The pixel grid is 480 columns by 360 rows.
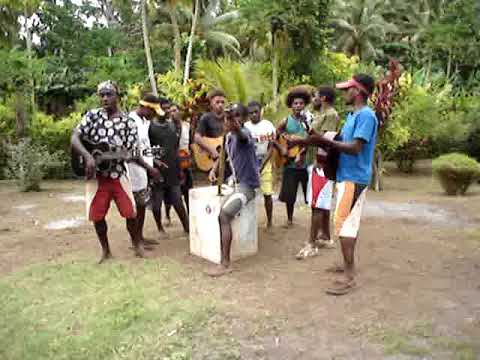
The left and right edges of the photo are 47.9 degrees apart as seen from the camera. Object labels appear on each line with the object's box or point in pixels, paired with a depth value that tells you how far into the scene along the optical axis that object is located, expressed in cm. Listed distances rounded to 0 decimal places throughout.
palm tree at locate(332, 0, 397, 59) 3290
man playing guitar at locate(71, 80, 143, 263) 504
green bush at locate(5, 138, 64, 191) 1082
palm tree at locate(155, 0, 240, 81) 2300
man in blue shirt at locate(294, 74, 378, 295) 417
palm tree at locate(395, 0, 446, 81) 3272
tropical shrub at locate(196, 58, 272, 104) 1107
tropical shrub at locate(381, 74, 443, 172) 1130
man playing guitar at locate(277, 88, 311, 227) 579
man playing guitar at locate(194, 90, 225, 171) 605
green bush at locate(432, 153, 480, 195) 982
